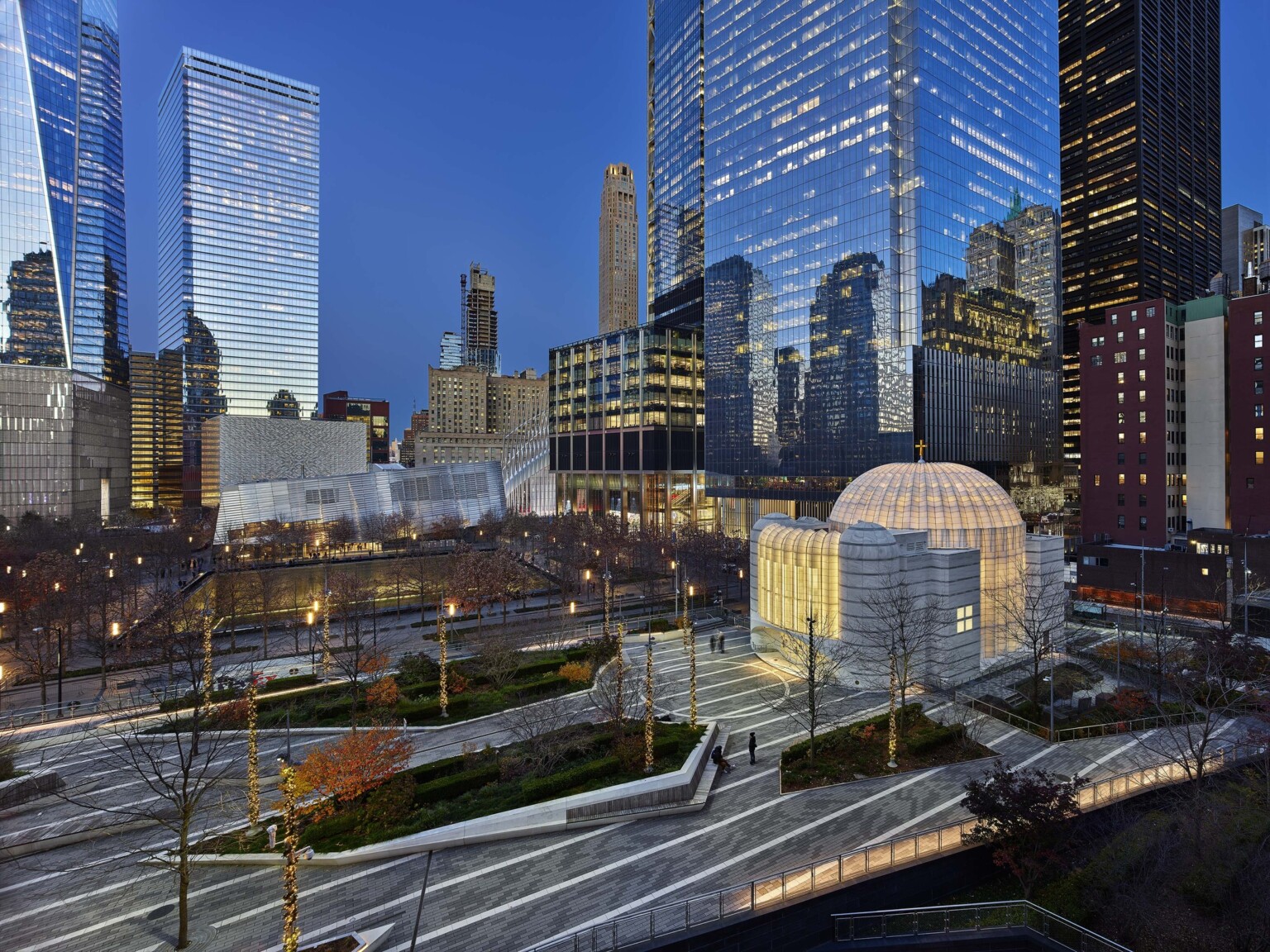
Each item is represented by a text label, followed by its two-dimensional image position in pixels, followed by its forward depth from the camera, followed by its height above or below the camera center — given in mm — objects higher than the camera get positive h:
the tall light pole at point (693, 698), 29969 -10479
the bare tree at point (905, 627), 36875 -8945
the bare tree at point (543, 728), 26016 -11557
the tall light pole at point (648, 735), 26078 -10593
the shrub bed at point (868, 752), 26406 -12275
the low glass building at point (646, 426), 129125 +11154
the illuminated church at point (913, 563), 39031 -5560
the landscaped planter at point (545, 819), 21141 -12384
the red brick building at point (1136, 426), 74562 +6240
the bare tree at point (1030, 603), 41688 -8502
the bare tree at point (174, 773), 17594 -12486
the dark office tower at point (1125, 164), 179875 +92141
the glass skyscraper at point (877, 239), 91000 +37741
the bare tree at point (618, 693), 30000 -11694
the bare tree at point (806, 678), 33062 -12130
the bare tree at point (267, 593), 55806 -10507
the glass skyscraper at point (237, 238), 159000 +62498
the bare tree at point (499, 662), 37031 -11014
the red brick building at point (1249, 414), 68312 +6841
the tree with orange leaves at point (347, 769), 22172 -10346
